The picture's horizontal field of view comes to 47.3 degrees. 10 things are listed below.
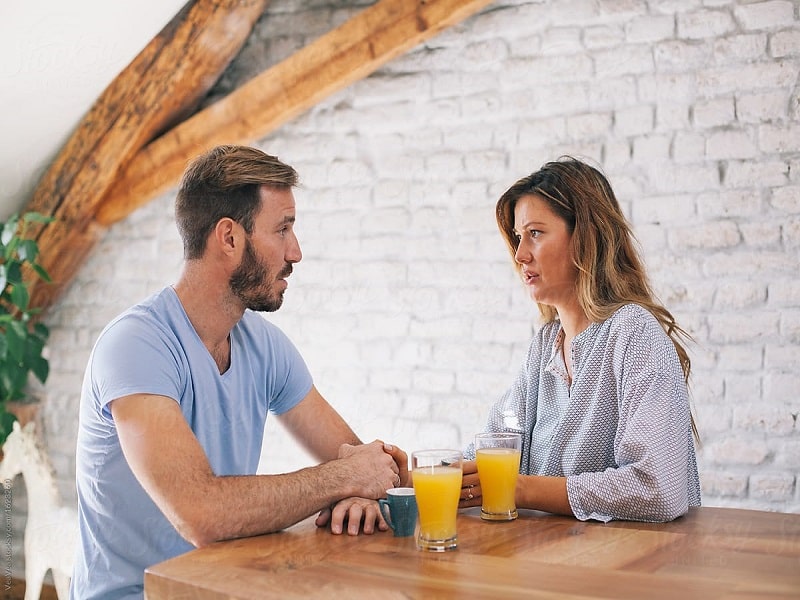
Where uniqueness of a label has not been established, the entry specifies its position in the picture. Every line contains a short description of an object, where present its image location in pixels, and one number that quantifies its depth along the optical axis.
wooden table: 1.22
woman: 1.66
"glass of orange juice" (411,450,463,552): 1.44
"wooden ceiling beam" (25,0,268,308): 3.46
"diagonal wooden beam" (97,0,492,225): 3.25
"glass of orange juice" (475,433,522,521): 1.61
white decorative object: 3.47
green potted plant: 3.54
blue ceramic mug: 1.51
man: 1.58
